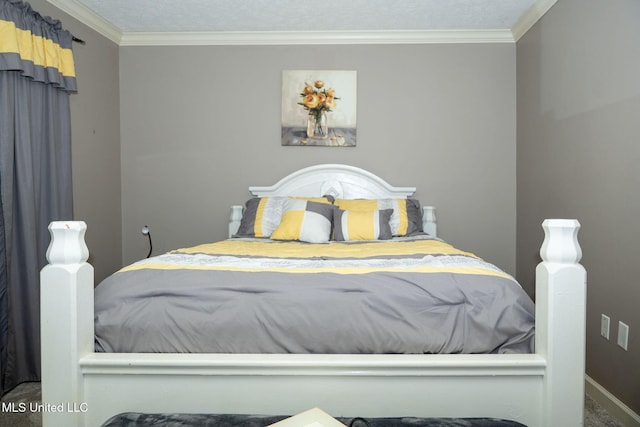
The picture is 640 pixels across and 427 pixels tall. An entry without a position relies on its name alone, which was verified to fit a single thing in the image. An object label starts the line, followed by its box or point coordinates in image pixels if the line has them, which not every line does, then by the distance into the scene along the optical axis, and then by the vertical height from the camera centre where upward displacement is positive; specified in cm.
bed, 123 -54
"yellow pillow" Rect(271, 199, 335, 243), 268 -17
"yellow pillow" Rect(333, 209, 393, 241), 276 -20
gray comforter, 133 -38
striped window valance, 225 +90
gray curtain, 227 +17
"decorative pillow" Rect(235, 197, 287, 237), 300 -15
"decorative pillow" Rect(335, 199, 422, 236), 296 -9
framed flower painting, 354 +76
